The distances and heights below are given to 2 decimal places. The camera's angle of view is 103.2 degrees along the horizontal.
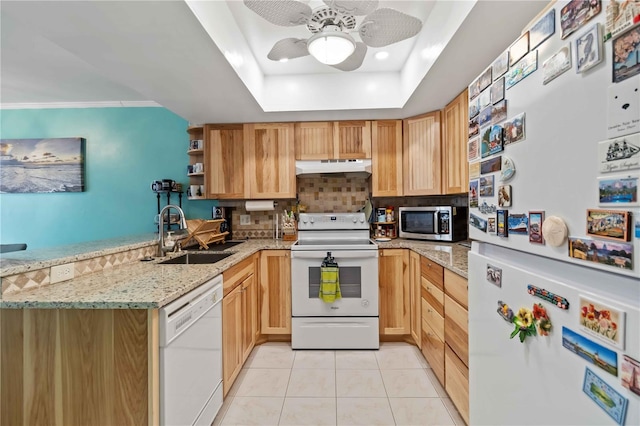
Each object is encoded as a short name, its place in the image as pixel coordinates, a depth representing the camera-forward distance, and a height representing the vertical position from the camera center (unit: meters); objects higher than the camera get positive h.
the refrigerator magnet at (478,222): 0.95 -0.04
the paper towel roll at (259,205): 2.77 +0.08
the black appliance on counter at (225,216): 2.82 -0.04
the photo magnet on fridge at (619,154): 0.46 +0.11
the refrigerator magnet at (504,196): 0.81 +0.05
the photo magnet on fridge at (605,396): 0.48 -0.37
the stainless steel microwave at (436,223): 2.31 -0.11
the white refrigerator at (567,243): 0.48 -0.08
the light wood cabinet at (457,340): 1.37 -0.74
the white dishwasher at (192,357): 1.04 -0.69
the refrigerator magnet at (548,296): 0.59 -0.21
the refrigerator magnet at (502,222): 0.82 -0.04
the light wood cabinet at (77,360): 1.00 -0.58
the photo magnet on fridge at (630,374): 0.46 -0.30
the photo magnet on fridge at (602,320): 0.48 -0.22
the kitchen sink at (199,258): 1.94 -0.36
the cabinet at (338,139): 2.68 +0.78
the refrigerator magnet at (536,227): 0.68 -0.04
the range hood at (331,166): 2.62 +0.48
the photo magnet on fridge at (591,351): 0.49 -0.29
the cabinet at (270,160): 2.71 +0.56
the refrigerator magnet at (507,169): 0.78 +0.13
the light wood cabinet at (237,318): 1.63 -0.78
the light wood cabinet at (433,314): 1.69 -0.75
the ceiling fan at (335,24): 1.17 +0.95
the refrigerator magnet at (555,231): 0.60 -0.05
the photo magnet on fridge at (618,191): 0.47 +0.04
